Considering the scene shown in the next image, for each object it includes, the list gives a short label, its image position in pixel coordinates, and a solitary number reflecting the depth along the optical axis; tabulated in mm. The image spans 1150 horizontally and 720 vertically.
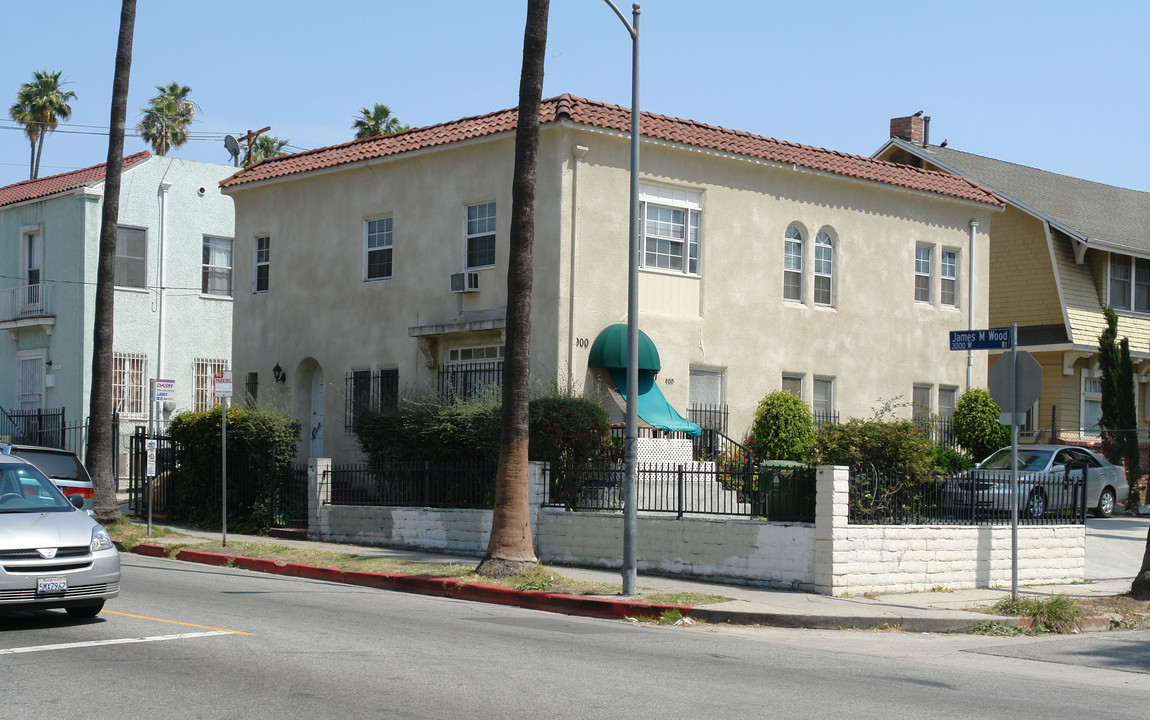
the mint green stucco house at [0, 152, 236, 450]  33531
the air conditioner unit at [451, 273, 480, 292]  23125
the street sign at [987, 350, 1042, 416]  14242
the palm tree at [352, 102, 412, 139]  47062
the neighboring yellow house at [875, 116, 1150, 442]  31359
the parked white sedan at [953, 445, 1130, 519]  16766
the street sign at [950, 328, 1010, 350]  14859
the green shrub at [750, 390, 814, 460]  23578
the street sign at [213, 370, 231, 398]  19688
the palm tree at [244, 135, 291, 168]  56719
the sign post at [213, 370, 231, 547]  19734
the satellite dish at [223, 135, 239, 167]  37344
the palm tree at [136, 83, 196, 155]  56844
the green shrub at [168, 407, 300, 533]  22812
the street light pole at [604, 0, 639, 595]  14727
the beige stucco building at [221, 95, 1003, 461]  22156
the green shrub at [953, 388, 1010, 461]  26953
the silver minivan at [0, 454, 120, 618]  10648
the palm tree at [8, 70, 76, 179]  61562
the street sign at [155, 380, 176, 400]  22250
